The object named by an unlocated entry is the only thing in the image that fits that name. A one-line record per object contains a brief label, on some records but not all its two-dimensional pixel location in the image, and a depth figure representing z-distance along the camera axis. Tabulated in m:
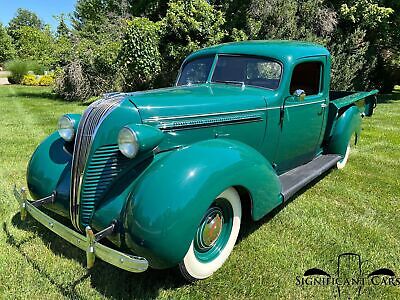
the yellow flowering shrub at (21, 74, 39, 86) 22.75
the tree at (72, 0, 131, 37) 14.10
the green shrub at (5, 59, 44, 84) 23.96
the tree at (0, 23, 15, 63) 40.25
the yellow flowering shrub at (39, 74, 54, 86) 22.70
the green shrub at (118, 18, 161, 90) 10.47
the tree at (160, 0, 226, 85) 10.66
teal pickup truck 2.26
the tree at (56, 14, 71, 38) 15.08
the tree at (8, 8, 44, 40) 75.75
